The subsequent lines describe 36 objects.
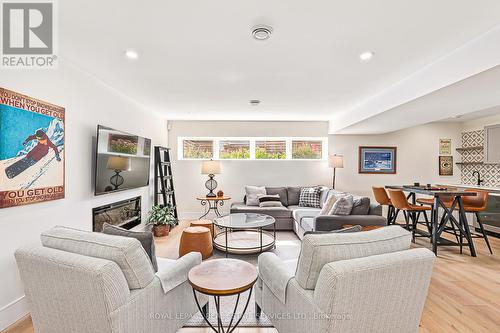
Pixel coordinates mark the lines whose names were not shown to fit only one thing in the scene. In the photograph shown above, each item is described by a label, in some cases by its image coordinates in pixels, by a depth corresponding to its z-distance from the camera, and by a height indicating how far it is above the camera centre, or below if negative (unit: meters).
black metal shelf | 4.87 -0.34
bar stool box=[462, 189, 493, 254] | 3.80 -0.58
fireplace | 3.12 -0.76
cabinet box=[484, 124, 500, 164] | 4.61 +0.47
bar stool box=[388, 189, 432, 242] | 3.89 -0.60
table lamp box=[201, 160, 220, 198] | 5.16 -0.09
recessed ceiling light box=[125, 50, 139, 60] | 2.35 +1.09
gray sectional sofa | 3.51 -0.85
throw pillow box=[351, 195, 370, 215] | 3.67 -0.63
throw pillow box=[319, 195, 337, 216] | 3.77 -0.63
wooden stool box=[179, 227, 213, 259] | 3.25 -1.08
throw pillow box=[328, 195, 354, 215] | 3.61 -0.61
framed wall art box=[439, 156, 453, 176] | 5.66 +0.05
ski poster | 1.91 +0.10
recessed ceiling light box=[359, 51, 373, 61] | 2.34 +1.10
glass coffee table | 3.47 -1.25
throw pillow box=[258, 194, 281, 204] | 5.01 -0.70
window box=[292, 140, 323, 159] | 5.97 +0.41
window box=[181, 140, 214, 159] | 5.95 +0.37
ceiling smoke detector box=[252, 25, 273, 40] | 1.89 +1.08
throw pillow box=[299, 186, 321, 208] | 5.05 -0.68
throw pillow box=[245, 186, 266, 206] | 5.11 -0.63
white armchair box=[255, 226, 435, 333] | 1.22 -0.64
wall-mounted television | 3.01 +0.03
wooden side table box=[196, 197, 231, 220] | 5.57 -0.98
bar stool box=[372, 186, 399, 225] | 4.45 -0.62
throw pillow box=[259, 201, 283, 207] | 4.87 -0.80
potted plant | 4.42 -1.06
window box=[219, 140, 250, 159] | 5.95 +0.38
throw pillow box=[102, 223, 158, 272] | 1.73 -0.53
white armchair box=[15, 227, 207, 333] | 1.24 -0.67
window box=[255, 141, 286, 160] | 5.95 +0.37
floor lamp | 5.31 +0.09
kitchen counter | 4.37 -0.40
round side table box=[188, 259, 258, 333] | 1.50 -0.78
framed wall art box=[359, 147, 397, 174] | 5.75 +0.15
